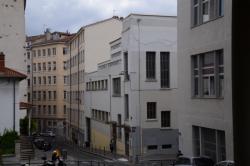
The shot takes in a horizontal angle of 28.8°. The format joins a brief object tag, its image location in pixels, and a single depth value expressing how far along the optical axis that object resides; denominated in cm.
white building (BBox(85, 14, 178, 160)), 4322
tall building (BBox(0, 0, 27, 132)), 4659
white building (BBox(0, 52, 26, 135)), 3481
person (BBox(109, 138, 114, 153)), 4891
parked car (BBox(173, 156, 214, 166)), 2158
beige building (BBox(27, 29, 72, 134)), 9662
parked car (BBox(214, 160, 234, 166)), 1881
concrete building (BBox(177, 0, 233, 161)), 2489
